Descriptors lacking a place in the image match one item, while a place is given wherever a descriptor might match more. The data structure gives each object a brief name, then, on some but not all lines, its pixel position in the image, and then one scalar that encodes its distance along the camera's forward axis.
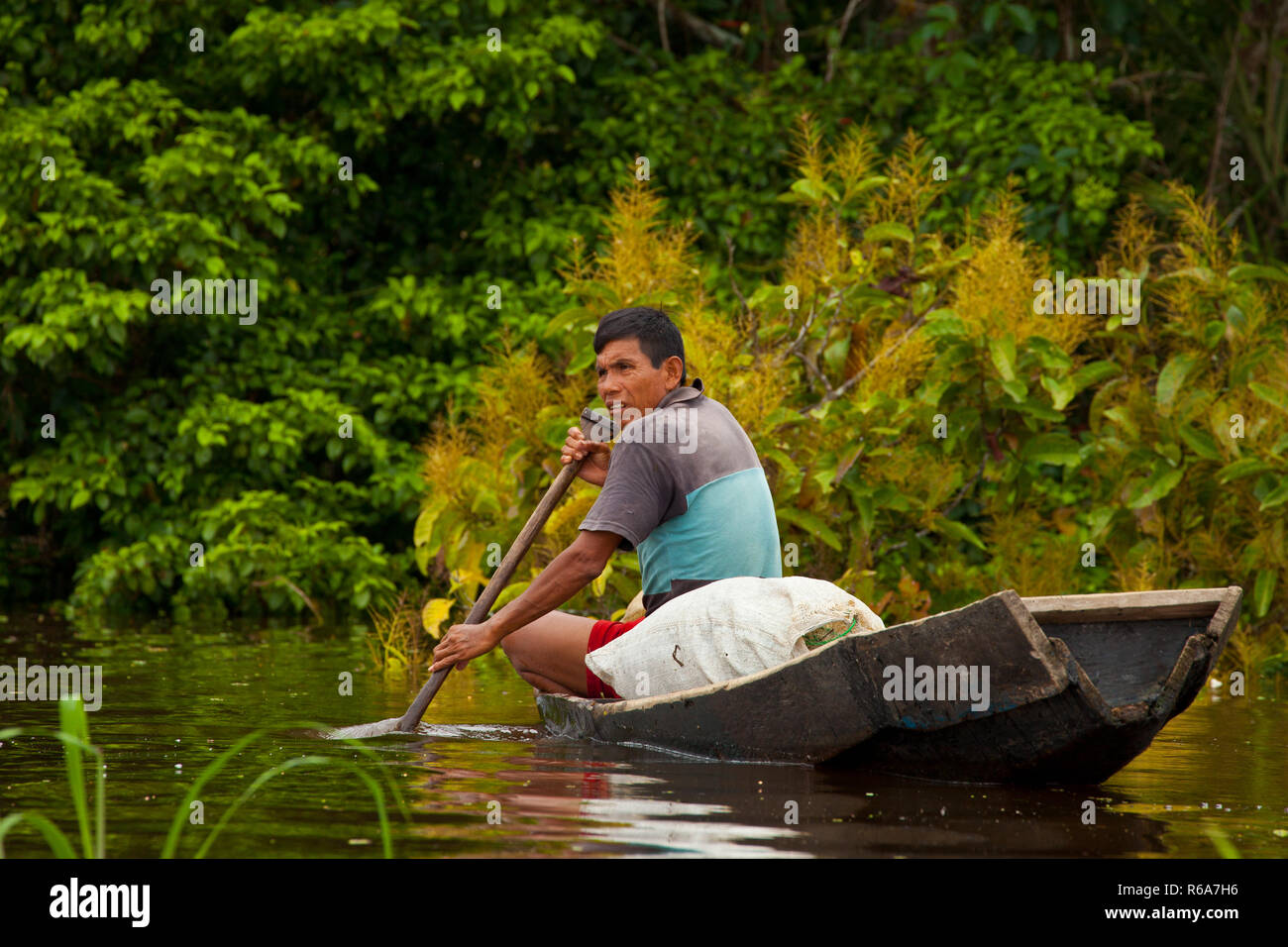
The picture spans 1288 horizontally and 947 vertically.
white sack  4.74
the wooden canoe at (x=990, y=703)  4.25
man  4.91
